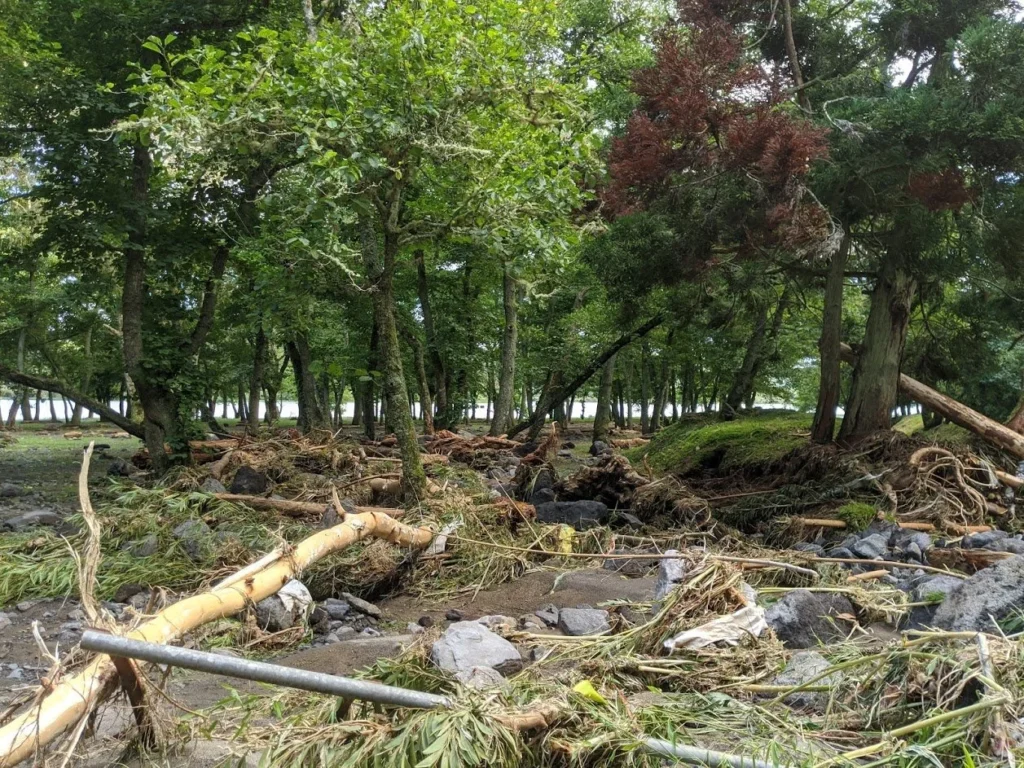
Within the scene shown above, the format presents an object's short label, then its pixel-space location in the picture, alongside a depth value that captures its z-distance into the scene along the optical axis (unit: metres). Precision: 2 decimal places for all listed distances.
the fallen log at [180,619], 2.76
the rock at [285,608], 5.49
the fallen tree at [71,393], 12.45
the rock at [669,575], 5.33
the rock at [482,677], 3.55
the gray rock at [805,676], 3.56
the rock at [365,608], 6.13
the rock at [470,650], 4.02
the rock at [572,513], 9.34
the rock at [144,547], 7.06
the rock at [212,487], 9.80
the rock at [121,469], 14.55
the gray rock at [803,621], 4.60
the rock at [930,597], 4.76
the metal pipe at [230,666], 2.43
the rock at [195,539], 6.98
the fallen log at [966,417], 9.68
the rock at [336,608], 5.99
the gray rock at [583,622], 5.14
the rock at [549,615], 5.62
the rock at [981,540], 6.89
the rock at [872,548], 6.88
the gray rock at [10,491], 11.79
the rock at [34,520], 9.00
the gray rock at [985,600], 4.15
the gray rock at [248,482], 10.26
